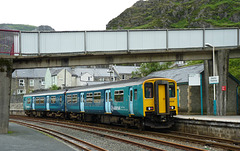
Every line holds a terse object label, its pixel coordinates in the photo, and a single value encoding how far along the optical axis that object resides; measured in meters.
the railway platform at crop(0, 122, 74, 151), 13.57
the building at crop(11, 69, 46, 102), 85.94
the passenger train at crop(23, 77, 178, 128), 17.92
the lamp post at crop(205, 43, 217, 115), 24.53
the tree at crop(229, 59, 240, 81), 46.41
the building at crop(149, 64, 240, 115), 29.14
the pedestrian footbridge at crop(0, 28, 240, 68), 21.98
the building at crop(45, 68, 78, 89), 91.38
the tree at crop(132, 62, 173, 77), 71.62
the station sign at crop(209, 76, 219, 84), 24.70
